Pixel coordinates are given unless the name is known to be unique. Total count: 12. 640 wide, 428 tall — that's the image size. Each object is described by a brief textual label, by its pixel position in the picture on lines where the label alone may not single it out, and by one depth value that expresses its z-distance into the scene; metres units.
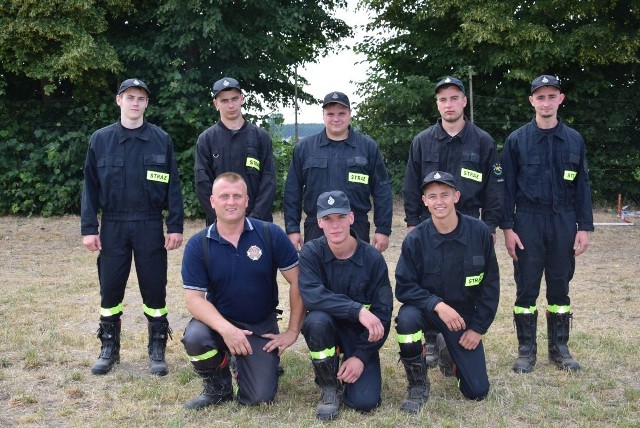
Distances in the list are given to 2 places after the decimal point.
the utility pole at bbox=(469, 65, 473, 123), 14.56
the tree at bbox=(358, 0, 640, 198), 14.10
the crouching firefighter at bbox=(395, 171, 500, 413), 4.67
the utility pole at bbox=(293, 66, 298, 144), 14.72
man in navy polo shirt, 4.62
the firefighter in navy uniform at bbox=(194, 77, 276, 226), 5.66
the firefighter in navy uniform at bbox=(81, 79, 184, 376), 5.38
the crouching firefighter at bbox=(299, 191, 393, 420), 4.56
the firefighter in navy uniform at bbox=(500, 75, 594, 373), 5.34
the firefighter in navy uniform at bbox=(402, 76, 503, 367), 5.27
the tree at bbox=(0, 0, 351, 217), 13.02
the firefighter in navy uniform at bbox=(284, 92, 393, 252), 5.46
